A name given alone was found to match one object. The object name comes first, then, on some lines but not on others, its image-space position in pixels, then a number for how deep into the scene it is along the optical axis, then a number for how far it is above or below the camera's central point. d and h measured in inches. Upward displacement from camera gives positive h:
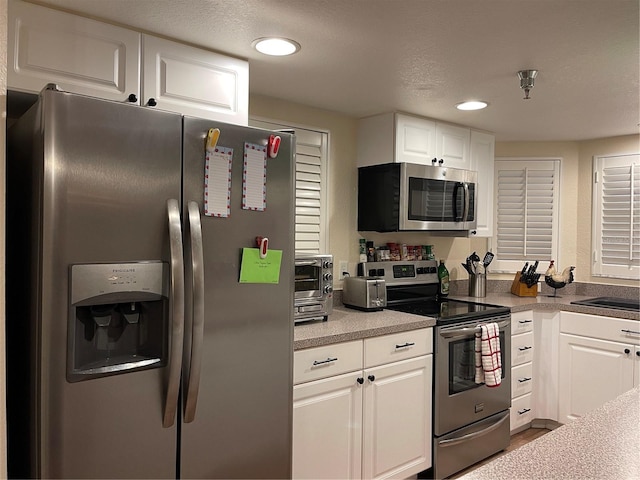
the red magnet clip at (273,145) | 73.0 +14.0
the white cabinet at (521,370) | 131.4 -35.2
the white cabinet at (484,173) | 141.8 +20.0
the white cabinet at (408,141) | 121.6 +25.7
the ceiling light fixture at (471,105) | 114.4 +32.1
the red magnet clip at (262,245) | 71.2 -1.0
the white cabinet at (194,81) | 76.2 +25.7
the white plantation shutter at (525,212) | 160.7 +9.7
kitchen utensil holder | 148.3 -13.5
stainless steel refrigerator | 55.8 -8.0
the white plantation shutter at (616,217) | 148.3 +8.0
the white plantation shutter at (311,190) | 118.6 +12.0
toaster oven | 99.2 -10.0
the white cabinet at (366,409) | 88.2 -33.3
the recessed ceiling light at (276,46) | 78.4 +31.7
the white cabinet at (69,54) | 65.1 +25.6
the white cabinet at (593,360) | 124.7 -31.4
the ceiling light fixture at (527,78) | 91.3 +30.7
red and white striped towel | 112.7 -27.0
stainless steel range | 108.6 -34.3
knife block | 150.8 -15.0
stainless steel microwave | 120.3 +10.8
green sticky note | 70.0 -4.1
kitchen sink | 134.0 -17.3
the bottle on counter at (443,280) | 145.3 -11.8
